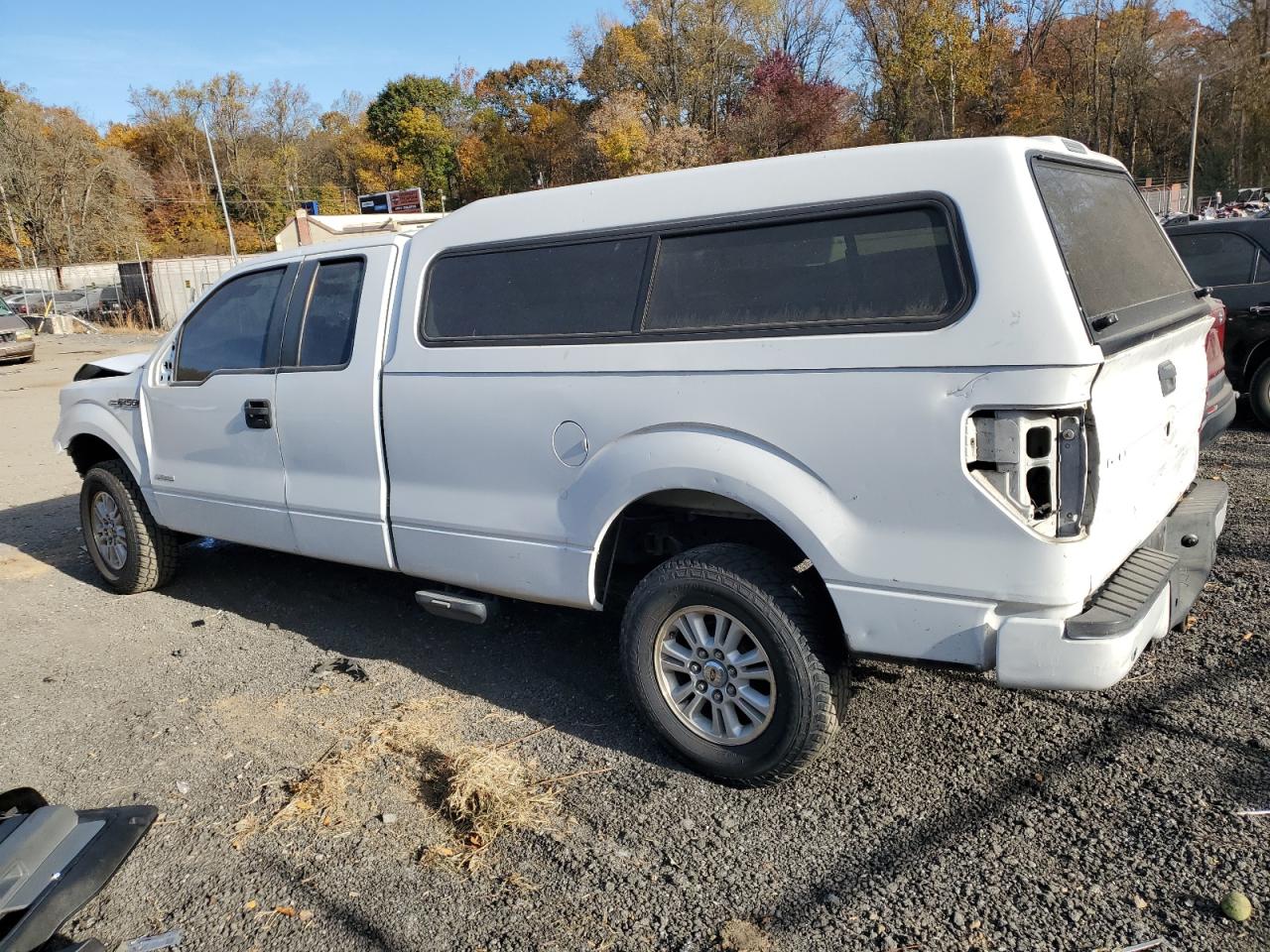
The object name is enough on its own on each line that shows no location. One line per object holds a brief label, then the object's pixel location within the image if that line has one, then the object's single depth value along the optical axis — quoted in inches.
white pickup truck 105.5
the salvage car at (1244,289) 307.3
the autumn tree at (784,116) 1717.5
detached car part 104.7
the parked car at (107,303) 1342.3
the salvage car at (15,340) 845.2
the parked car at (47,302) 1326.3
